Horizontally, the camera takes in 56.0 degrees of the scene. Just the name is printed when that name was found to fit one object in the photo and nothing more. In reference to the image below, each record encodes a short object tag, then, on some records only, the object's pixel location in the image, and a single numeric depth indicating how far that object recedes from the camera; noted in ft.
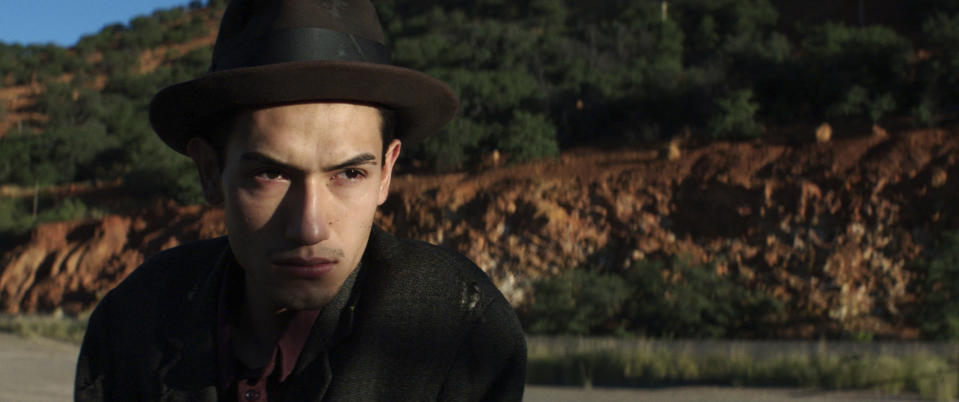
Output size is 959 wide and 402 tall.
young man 5.70
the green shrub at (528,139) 71.72
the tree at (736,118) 66.13
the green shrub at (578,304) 54.29
